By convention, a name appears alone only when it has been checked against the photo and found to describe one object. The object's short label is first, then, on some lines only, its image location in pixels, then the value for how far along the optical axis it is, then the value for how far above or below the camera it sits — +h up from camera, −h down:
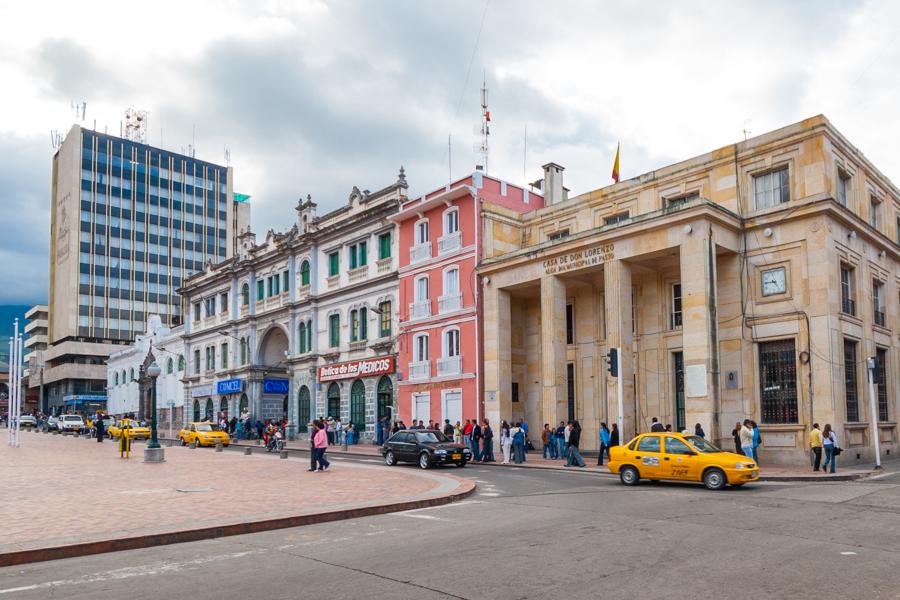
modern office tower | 104.00 +17.68
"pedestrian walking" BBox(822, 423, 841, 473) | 22.08 -2.34
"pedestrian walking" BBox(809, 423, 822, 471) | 22.46 -2.35
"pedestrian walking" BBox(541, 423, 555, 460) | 29.64 -2.76
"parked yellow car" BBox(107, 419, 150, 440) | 50.78 -3.91
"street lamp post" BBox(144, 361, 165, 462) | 28.02 -2.77
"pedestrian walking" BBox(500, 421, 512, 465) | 29.00 -2.75
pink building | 36.31 +3.50
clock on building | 27.03 +2.82
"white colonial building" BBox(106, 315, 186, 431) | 67.19 -0.37
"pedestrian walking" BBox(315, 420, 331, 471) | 23.47 -2.35
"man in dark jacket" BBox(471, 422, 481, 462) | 29.94 -2.88
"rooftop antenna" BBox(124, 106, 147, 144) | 114.94 +36.25
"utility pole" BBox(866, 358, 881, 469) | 23.19 -1.43
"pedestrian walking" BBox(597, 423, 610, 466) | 26.03 -2.42
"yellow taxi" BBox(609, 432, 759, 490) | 18.06 -2.34
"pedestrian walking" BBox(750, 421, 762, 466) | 23.67 -2.33
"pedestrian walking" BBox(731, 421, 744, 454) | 24.77 -2.30
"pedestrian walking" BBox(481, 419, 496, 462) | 29.72 -2.87
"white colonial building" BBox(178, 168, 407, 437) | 42.84 +3.08
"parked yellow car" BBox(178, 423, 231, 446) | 40.69 -3.33
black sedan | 26.00 -2.75
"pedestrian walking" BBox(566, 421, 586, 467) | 25.98 -2.60
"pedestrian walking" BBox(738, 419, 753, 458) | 23.28 -2.20
